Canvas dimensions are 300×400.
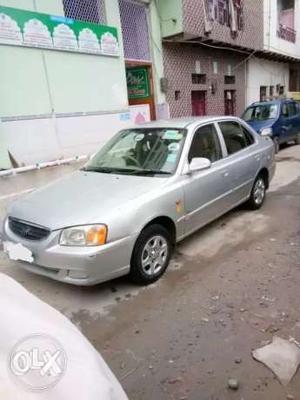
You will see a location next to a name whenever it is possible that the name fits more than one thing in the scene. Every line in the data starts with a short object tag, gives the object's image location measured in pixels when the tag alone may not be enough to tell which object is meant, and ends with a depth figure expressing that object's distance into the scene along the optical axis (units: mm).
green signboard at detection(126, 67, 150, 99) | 10367
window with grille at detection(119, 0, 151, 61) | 9305
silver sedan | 3182
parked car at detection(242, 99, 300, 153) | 10781
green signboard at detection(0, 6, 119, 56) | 6609
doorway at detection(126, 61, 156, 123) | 10250
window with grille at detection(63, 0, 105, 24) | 7820
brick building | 10477
